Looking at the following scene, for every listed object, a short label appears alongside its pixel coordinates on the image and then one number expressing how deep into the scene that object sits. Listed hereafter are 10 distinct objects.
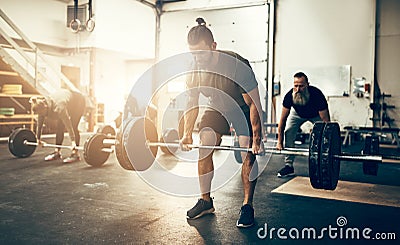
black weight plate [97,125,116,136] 4.20
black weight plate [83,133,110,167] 3.41
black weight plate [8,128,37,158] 4.03
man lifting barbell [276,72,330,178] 3.00
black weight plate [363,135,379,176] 2.36
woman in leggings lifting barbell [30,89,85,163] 3.78
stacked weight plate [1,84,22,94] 6.06
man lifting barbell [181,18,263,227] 1.94
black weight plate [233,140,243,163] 4.00
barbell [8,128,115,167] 3.42
